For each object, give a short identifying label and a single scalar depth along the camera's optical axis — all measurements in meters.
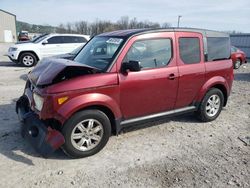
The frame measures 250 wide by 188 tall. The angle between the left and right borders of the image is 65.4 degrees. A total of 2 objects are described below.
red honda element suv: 2.77
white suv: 9.99
